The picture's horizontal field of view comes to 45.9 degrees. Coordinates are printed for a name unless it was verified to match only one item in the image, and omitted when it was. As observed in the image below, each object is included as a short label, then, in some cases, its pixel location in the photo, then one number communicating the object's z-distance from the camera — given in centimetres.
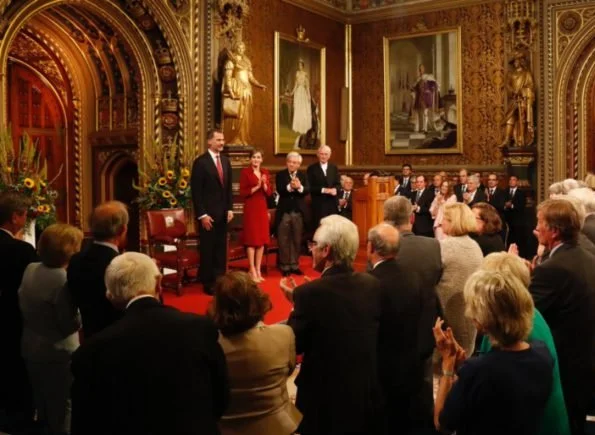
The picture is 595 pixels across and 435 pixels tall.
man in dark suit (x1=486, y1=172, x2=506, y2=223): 1130
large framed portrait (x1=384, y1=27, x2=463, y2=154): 1296
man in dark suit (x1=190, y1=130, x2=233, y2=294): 733
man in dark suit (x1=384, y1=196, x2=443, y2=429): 365
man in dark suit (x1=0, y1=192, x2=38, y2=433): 378
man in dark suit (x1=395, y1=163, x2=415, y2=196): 1165
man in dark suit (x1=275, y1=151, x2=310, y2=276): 840
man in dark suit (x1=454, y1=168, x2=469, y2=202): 1123
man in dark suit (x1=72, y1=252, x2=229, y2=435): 228
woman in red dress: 789
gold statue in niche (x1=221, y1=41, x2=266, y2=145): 1027
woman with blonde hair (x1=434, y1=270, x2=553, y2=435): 218
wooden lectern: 881
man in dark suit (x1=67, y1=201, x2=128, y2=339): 327
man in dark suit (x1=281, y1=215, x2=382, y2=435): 299
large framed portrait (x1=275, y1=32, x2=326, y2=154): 1213
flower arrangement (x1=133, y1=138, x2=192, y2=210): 912
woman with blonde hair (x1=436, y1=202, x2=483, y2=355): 418
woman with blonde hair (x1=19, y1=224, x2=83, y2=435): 348
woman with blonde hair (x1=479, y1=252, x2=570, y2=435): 238
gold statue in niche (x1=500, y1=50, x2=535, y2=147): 1189
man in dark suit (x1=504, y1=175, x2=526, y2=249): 1140
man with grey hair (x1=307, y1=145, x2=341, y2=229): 866
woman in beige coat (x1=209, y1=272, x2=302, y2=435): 258
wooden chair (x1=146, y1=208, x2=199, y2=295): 762
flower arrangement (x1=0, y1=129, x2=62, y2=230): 711
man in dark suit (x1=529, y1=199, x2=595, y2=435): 323
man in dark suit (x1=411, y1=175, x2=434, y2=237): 1091
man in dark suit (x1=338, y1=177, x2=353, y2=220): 1055
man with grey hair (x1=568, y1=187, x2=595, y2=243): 465
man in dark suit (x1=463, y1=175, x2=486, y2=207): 1057
